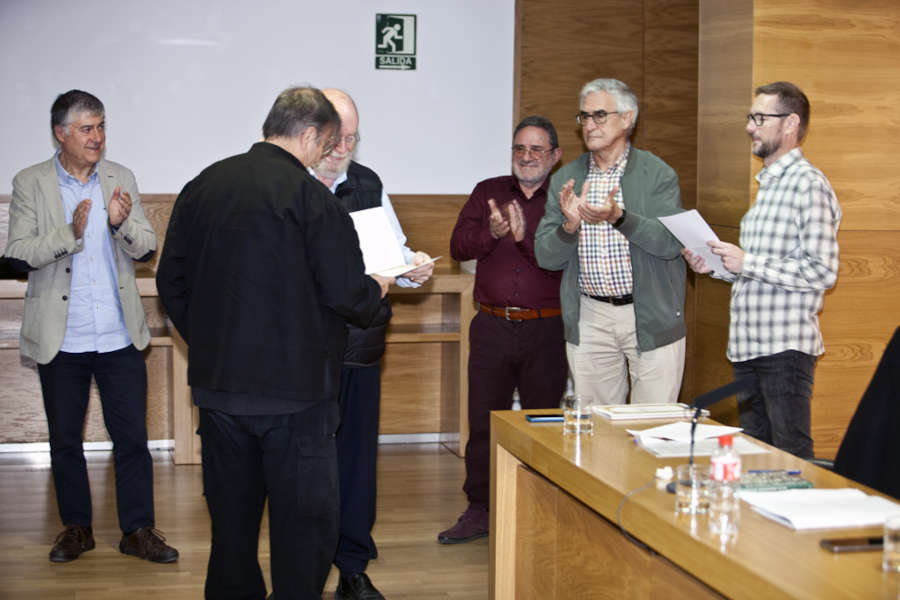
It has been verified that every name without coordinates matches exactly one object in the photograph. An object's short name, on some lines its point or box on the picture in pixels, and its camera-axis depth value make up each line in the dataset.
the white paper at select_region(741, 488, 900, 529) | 1.97
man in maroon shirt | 4.25
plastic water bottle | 2.00
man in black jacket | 2.59
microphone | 2.21
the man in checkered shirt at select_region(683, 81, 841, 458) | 3.56
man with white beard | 3.48
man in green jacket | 3.83
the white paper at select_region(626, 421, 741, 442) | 2.72
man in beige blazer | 3.96
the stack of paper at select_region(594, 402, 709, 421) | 3.02
